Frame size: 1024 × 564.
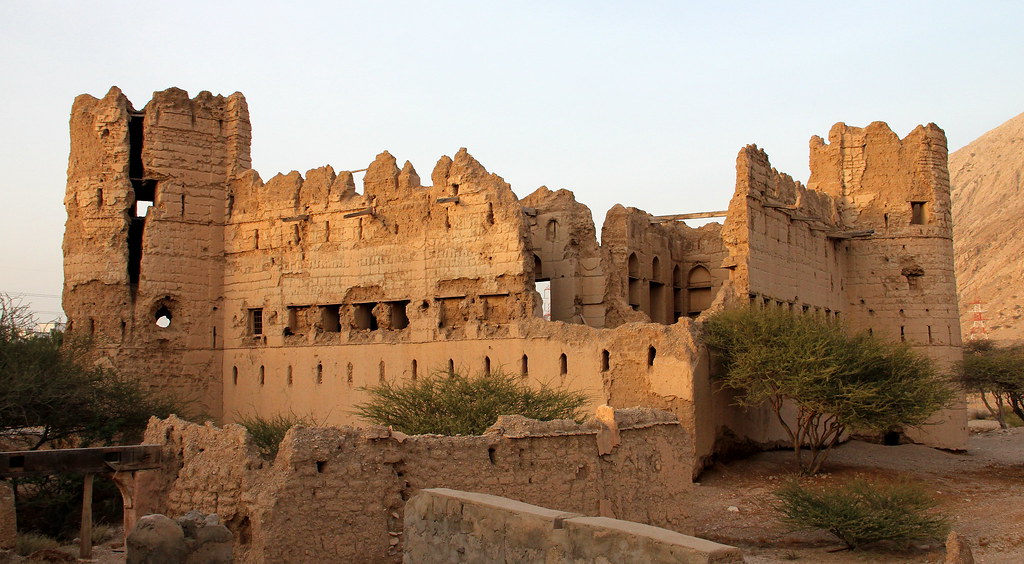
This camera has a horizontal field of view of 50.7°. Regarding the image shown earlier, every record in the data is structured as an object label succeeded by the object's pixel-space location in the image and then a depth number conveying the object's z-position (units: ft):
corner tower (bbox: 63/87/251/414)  80.64
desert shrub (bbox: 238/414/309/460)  52.83
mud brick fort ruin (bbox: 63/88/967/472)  70.90
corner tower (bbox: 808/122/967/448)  84.99
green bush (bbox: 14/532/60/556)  40.91
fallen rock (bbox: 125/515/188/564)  30.48
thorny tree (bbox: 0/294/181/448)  55.31
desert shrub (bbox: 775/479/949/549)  45.57
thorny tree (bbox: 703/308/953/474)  61.05
